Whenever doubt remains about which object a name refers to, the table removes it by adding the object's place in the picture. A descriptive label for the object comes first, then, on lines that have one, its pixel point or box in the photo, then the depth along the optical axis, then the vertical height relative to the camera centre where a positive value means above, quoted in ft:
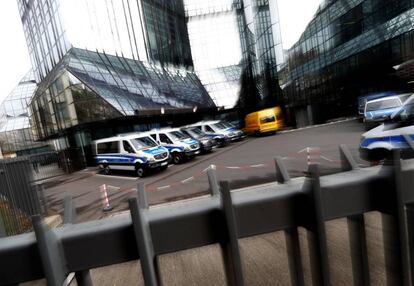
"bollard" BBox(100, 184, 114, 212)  22.67 -6.69
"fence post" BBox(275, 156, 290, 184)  2.58 -0.69
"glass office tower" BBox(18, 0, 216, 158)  55.47 +11.60
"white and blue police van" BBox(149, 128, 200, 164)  50.29 -4.88
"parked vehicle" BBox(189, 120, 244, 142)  67.00 -4.42
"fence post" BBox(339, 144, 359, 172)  2.48 -0.66
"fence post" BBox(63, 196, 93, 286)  2.06 -0.68
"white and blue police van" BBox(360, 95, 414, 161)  18.76 -3.58
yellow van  79.00 -4.85
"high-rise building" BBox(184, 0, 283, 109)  121.70 +31.05
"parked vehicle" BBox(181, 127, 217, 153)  56.70 -4.87
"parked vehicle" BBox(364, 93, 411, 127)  46.87 -3.84
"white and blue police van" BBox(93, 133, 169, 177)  41.42 -4.45
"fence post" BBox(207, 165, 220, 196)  2.51 -0.67
